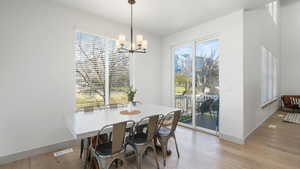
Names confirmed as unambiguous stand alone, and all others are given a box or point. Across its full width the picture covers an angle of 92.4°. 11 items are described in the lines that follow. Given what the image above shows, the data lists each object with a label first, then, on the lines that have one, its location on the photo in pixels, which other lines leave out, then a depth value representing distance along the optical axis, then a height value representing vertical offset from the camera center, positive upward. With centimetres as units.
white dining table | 162 -51
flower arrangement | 239 -19
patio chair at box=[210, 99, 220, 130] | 351 -58
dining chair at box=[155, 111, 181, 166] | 229 -83
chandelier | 234 +67
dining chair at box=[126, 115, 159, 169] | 199 -83
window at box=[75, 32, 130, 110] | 319 +27
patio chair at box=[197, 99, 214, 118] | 372 -63
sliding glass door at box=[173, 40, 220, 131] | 360 +1
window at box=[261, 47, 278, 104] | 443 +27
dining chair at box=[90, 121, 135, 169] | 166 -83
